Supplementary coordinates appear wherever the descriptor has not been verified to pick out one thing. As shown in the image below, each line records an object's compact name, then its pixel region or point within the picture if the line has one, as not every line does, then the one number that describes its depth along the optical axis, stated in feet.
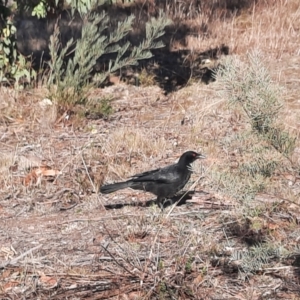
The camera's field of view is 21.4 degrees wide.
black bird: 18.83
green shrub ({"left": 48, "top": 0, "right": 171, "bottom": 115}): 25.95
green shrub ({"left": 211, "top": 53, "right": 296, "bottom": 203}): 13.17
